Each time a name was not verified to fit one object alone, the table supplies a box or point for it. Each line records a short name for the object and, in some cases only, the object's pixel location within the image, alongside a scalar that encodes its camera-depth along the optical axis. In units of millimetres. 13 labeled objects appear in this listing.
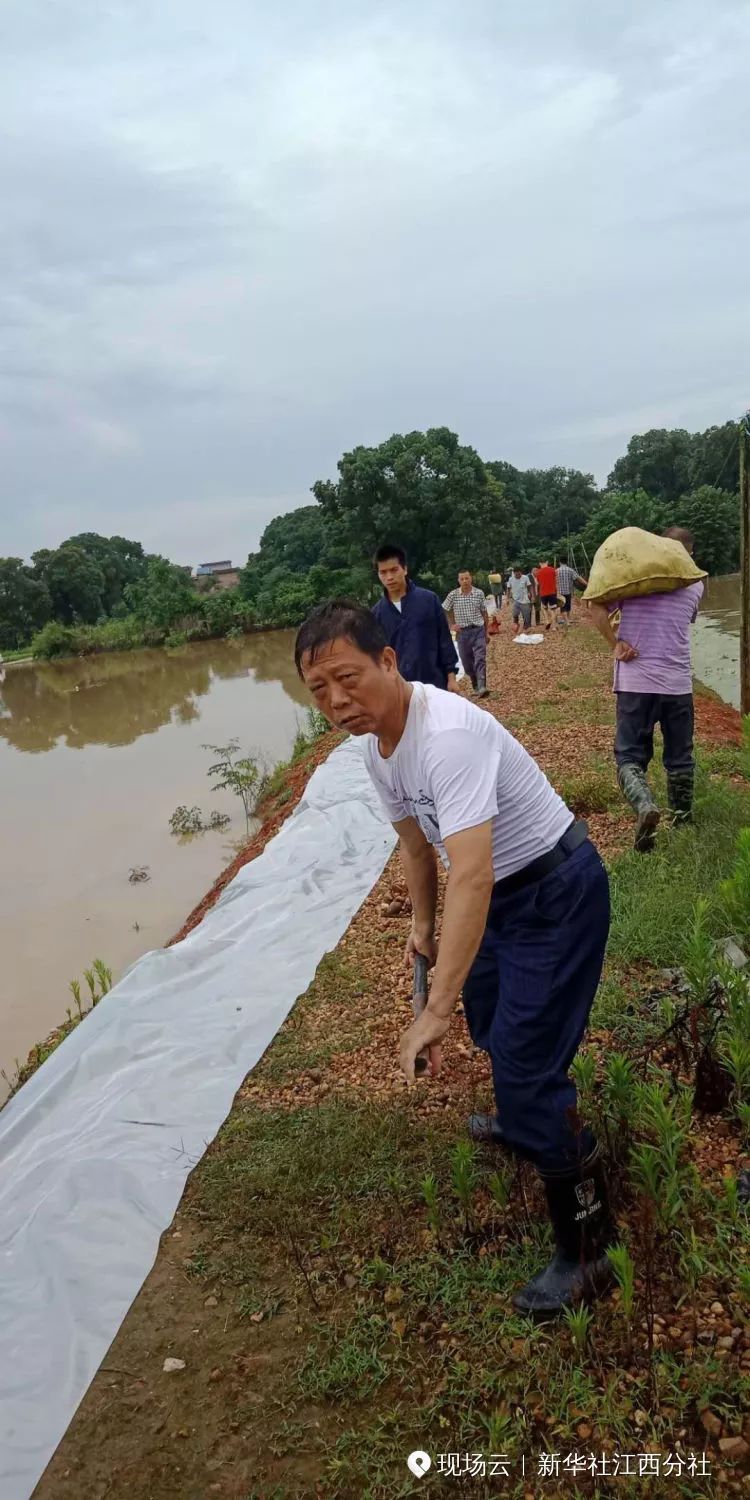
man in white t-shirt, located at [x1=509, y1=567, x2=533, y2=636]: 16969
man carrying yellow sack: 4320
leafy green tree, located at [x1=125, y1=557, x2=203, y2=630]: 37312
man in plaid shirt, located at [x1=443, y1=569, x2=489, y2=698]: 9750
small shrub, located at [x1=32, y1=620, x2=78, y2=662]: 38438
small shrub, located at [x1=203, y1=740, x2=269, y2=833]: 9867
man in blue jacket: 5480
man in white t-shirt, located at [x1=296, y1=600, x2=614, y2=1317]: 1657
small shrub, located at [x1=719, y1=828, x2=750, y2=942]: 2875
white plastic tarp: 2275
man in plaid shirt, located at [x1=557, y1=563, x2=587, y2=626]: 17781
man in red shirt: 17234
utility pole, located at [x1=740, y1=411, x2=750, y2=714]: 6467
